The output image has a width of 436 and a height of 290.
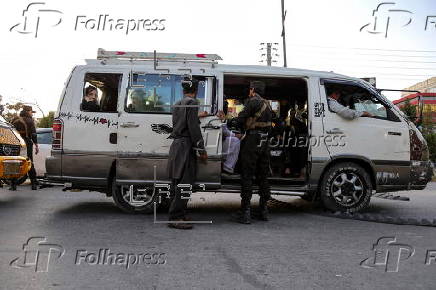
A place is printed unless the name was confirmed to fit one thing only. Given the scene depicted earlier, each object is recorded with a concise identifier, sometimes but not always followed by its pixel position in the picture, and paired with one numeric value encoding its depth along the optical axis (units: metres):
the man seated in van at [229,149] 6.88
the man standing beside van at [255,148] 6.62
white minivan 6.81
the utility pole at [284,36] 25.38
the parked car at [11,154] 7.74
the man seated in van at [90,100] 6.87
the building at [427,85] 80.94
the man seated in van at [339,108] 7.17
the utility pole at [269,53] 43.75
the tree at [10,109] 44.78
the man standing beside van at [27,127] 9.82
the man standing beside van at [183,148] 6.22
